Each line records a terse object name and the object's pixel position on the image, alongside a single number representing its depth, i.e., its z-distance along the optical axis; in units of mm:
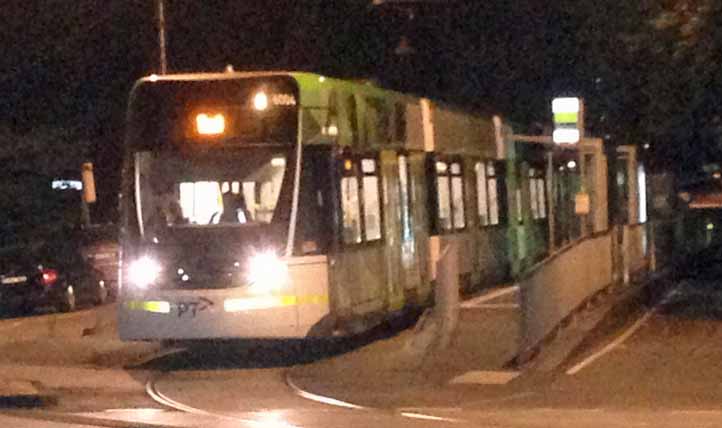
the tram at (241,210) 18641
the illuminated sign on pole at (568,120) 24766
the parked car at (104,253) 33469
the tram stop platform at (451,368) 16219
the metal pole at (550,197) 33156
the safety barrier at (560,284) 18719
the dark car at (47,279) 30828
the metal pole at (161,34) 29800
